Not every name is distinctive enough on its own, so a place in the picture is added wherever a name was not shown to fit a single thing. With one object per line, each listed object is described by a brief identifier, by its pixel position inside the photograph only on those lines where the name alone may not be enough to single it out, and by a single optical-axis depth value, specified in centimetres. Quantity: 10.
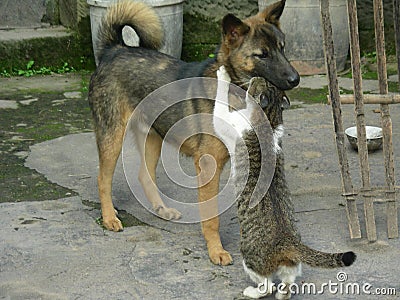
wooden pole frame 403
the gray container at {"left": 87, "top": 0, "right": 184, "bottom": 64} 780
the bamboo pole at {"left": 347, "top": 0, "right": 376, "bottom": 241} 402
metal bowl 575
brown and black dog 416
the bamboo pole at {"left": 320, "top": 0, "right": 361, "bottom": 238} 402
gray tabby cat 346
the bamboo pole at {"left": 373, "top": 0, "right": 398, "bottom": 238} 420
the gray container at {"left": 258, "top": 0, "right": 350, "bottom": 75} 790
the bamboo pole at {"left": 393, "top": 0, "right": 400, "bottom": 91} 415
